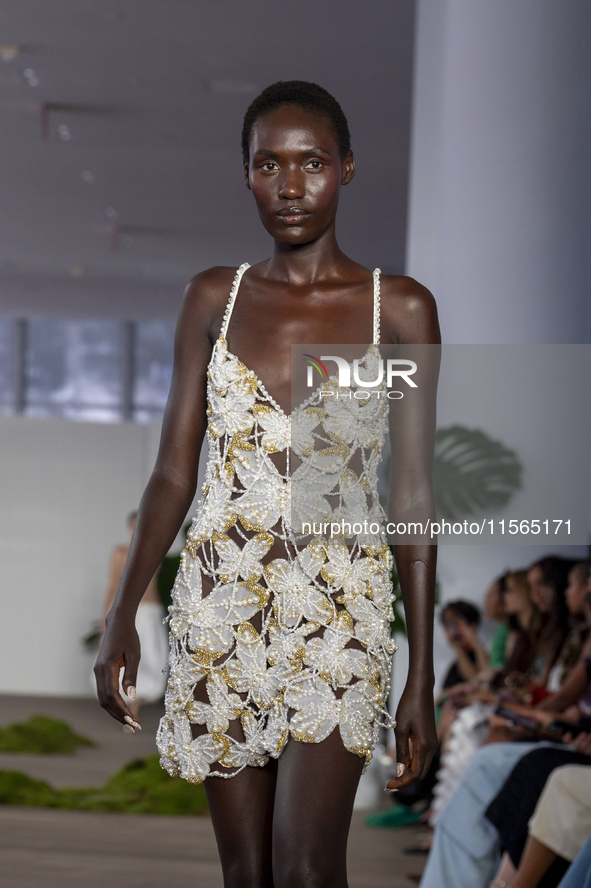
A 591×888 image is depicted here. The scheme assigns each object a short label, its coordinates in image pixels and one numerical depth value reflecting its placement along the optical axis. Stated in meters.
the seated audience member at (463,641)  10.16
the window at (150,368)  39.66
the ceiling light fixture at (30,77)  18.12
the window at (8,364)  39.59
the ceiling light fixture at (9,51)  17.16
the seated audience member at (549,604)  9.35
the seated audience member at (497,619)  9.88
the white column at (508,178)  8.59
